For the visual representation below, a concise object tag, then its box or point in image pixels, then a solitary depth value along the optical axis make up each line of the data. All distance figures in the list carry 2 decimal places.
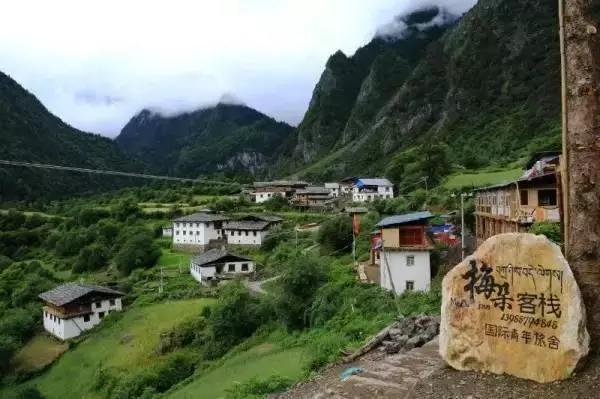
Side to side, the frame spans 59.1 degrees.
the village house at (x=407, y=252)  29.38
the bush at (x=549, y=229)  20.06
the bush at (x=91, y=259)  63.52
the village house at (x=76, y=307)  42.56
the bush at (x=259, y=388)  16.94
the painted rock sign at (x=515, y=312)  8.27
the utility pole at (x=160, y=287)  46.85
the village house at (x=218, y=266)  49.75
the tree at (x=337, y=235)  45.72
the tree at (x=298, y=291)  30.39
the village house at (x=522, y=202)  26.42
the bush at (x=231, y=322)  32.65
